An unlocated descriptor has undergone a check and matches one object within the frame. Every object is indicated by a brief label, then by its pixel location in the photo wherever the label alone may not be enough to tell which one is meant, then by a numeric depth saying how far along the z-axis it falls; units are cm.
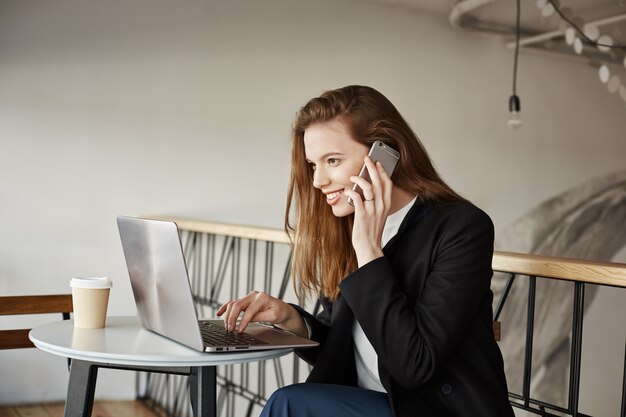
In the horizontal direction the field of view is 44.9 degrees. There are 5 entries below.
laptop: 136
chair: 206
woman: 127
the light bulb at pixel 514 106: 439
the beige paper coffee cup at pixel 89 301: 159
